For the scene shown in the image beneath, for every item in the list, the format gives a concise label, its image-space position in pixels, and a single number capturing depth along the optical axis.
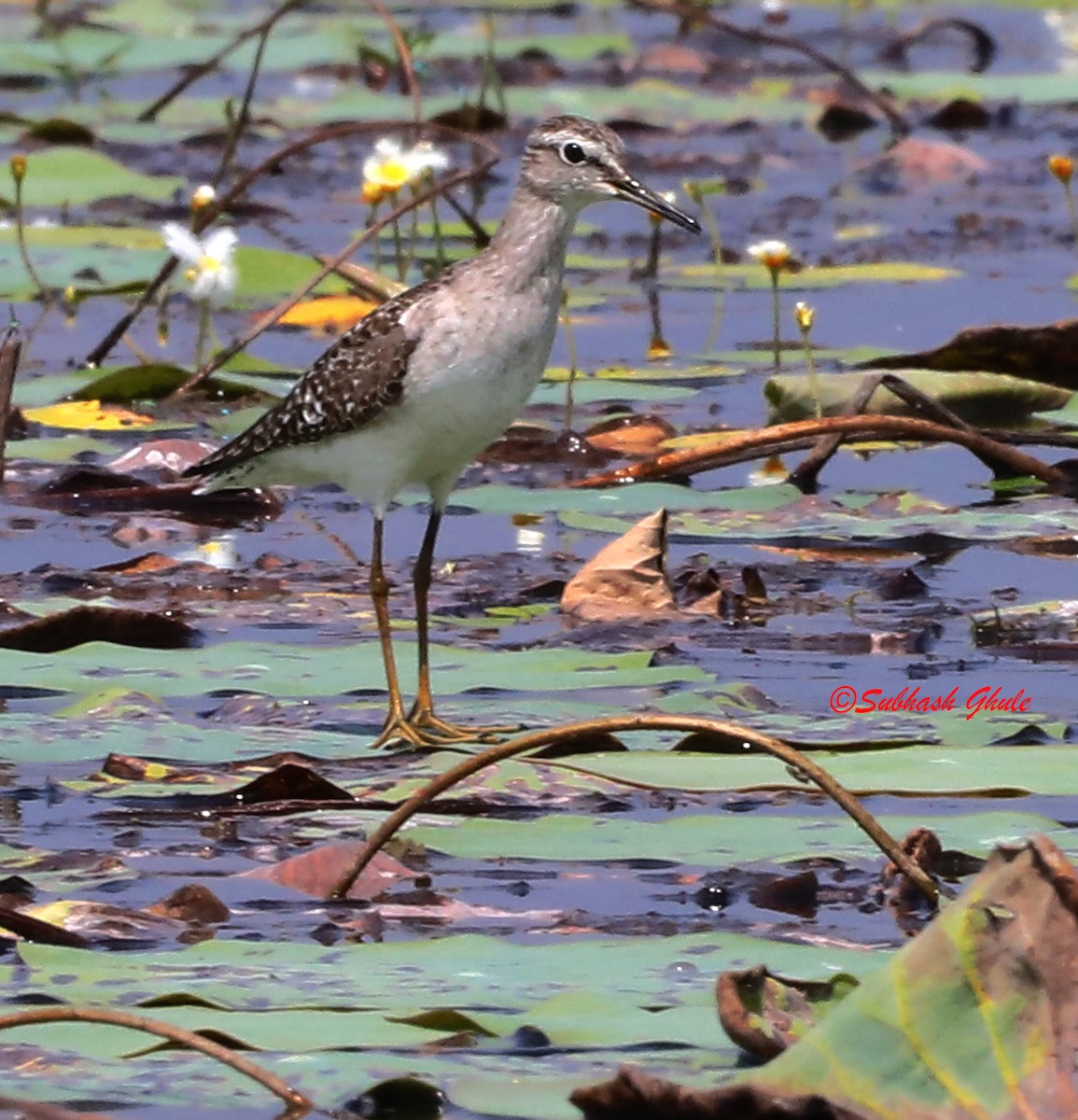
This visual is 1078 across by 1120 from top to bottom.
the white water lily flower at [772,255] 16.64
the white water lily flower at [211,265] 16.67
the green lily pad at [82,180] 23.56
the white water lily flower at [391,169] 16.47
